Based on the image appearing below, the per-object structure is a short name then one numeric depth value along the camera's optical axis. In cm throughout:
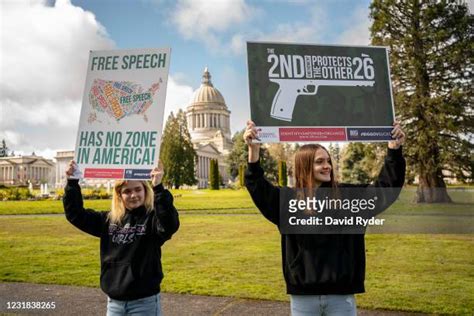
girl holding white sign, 333
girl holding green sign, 294
